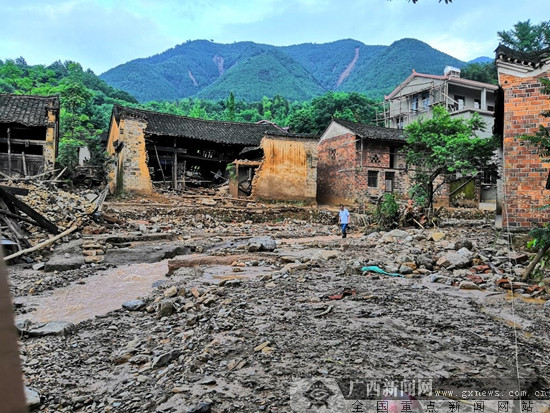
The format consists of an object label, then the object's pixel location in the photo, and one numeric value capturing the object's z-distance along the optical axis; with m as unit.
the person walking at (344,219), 12.04
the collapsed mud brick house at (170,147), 17.31
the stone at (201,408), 2.06
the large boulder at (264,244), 8.65
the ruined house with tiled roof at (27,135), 15.80
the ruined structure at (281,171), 19.64
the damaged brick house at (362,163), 20.94
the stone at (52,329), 4.04
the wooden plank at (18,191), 9.77
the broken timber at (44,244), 7.67
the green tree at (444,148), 11.49
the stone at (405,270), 6.01
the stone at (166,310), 4.20
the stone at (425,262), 6.38
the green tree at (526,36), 33.41
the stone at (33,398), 2.52
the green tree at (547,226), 4.05
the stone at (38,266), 7.57
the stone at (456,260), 6.31
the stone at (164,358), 2.90
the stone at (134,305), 4.78
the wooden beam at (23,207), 8.95
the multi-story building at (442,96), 28.03
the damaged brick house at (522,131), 8.10
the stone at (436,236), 9.58
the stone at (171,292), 4.81
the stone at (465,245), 7.80
